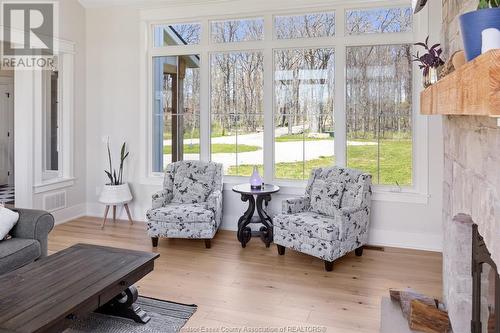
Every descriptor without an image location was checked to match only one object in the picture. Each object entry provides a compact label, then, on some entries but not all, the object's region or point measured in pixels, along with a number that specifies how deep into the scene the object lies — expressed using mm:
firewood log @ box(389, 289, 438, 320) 2646
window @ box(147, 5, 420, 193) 4457
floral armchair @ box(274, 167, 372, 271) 3688
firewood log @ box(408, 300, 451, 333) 2465
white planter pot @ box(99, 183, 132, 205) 5180
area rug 2611
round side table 4367
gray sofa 2904
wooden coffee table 1933
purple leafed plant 2645
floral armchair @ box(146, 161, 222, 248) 4266
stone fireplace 1403
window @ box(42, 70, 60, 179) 5375
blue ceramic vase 1186
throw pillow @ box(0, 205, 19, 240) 3051
